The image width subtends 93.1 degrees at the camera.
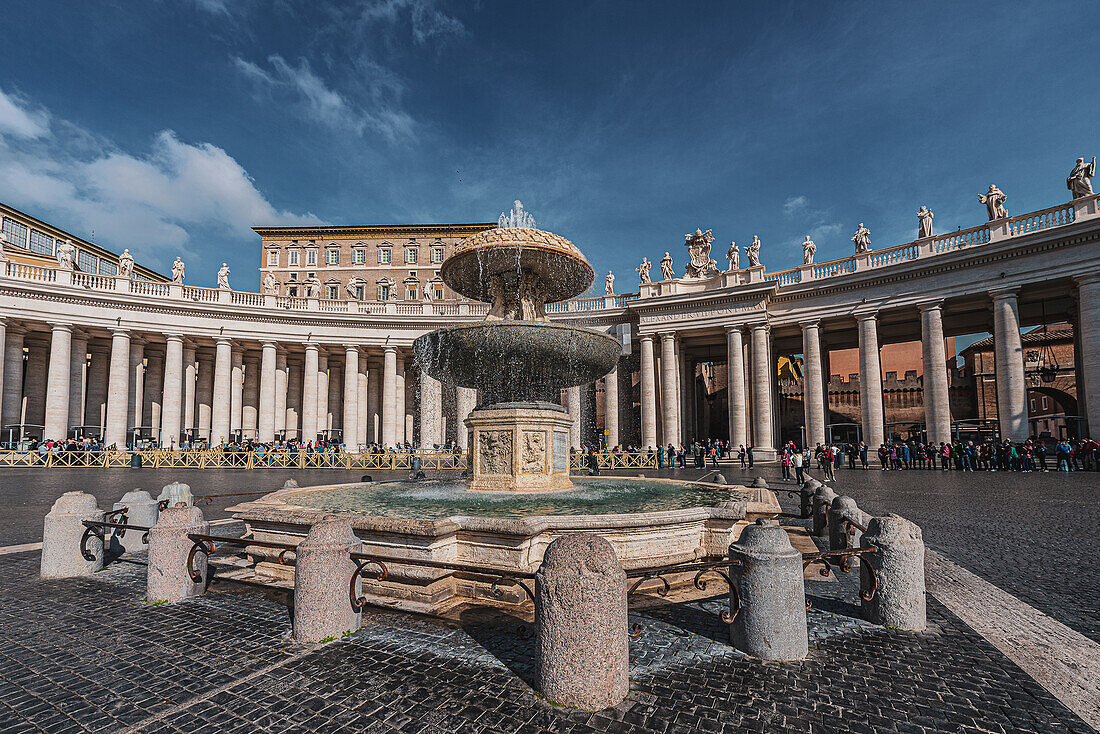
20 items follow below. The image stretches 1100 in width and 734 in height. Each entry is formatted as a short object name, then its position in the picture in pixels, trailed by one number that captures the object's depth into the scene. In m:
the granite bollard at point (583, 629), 3.08
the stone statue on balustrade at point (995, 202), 26.50
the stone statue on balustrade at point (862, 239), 30.34
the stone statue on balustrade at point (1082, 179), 23.97
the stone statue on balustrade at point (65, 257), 31.97
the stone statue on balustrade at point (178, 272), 35.06
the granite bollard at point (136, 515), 7.46
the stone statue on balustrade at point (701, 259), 36.03
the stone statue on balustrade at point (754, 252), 32.81
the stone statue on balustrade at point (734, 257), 34.06
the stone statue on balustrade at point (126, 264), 34.12
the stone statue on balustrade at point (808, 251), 32.53
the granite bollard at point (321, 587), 4.07
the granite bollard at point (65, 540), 6.03
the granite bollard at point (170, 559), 5.14
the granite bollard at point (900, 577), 4.27
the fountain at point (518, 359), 8.55
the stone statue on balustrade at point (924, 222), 28.66
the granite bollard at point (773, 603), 3.71
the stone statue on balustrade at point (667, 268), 36.84
